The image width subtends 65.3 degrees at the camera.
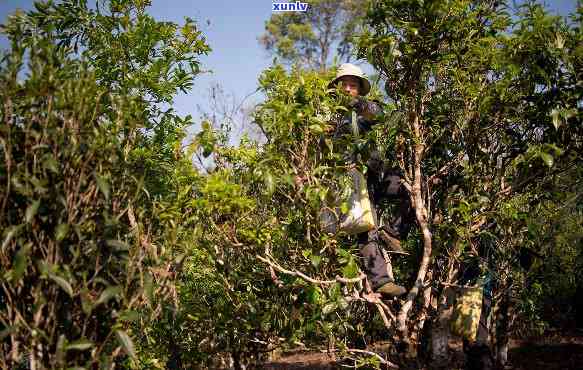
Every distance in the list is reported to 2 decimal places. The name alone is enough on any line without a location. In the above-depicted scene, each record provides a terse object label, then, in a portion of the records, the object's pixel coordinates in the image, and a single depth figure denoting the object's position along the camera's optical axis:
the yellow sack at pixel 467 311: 4.03
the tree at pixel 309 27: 22.50
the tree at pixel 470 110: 2.84
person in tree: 3.09
